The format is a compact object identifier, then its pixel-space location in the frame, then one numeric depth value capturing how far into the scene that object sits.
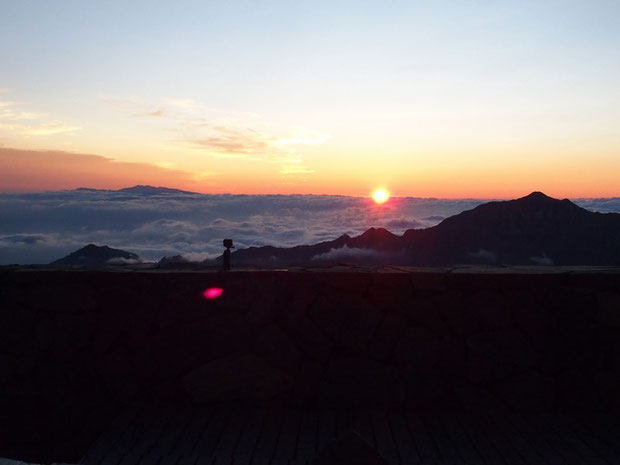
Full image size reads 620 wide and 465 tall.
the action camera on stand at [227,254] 5.70
